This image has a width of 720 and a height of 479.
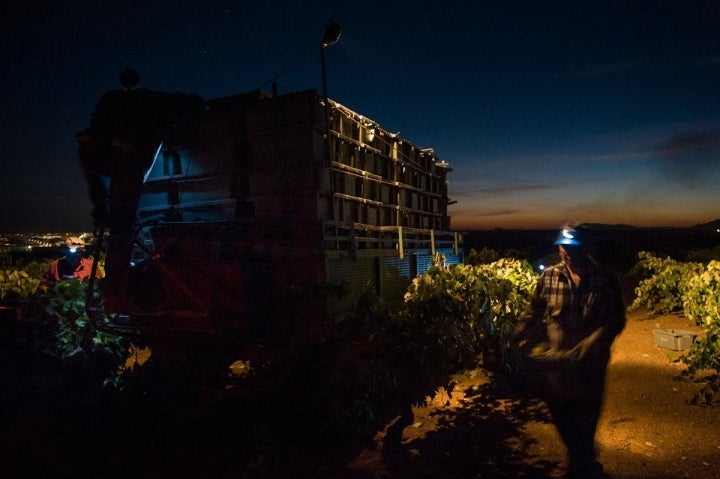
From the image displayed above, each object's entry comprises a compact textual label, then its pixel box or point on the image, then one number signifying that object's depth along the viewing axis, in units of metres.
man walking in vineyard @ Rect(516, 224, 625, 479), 4.52
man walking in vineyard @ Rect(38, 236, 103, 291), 8.98
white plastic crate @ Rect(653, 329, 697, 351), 7.99
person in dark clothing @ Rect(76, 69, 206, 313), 5.45
